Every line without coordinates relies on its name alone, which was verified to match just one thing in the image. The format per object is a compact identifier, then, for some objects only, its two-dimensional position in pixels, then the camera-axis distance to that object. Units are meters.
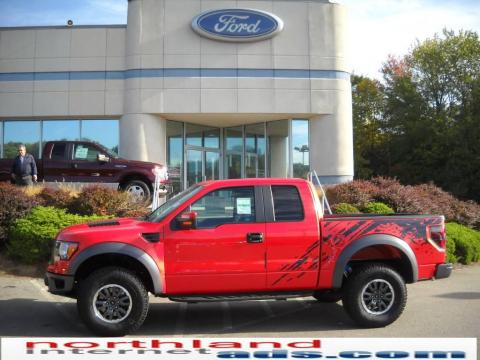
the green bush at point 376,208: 12.95
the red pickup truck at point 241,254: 6.02
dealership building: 20.55
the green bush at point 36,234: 9.89
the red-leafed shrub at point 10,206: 10.52
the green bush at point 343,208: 12.57
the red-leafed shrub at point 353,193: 13.59
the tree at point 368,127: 35.47
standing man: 13.20
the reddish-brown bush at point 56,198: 11.50
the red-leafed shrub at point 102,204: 11.29
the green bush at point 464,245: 12.13
